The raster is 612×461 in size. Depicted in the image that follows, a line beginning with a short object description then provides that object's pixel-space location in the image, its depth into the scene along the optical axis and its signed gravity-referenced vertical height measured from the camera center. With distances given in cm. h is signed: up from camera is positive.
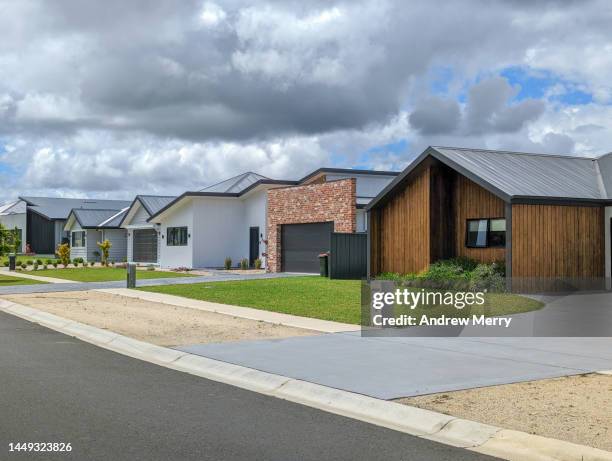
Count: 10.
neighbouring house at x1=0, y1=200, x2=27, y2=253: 7756 +327
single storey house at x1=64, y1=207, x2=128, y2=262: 5712 +114
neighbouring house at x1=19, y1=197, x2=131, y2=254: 7394 +296
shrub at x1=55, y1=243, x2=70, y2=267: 4697 -37
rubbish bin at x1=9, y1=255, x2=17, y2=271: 4261 -78
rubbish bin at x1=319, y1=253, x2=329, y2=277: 3197 -65
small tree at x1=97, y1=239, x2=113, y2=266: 4791 -19
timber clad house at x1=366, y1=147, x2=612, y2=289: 2250 +109
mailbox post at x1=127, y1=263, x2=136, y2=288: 2720 -99
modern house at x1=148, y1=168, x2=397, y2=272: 3372 +150
